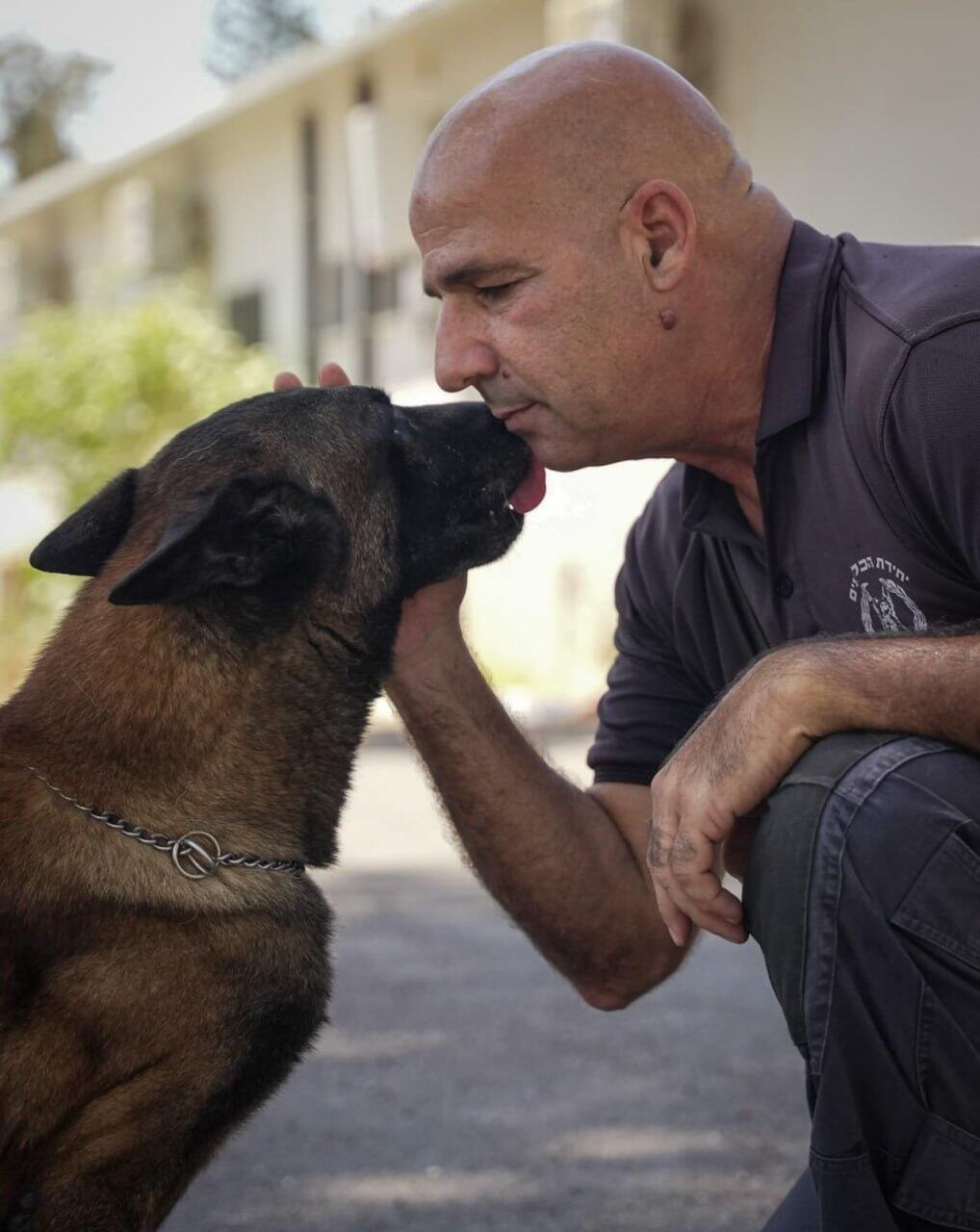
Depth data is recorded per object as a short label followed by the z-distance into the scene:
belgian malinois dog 2.50
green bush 14.09
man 2.17
